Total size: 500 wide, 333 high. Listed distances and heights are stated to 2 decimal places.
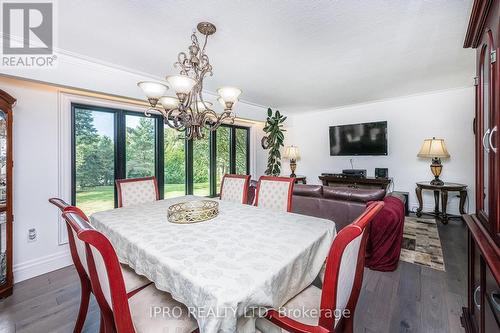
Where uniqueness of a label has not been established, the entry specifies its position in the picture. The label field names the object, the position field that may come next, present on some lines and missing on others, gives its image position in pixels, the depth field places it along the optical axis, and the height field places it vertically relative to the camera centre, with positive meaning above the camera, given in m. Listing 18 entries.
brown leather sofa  2.36 -0.43
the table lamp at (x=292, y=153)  5.61 +0.31
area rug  2.48 -1.07
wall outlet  2.37 -0.75
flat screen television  4.60 +0.57
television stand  4.39 -0.35
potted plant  5.05 +0.64
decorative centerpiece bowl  1.62 -0.37
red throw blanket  2.27 -0.78
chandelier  1.74 +0.56
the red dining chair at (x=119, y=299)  0.81 -0.61
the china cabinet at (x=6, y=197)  1.97 -0.28
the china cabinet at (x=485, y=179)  0.93 -0.08
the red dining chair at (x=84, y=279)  1.24 -0.72
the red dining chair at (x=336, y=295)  0.83 -0.59
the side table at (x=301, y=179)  5.59 -0.37
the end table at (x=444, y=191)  3.53 -0.45
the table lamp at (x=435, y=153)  3.72 +0.20
